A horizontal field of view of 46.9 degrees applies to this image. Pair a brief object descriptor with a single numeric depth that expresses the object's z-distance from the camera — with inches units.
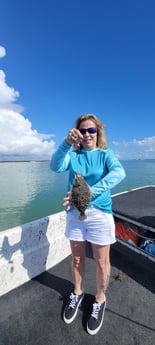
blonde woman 63.8
